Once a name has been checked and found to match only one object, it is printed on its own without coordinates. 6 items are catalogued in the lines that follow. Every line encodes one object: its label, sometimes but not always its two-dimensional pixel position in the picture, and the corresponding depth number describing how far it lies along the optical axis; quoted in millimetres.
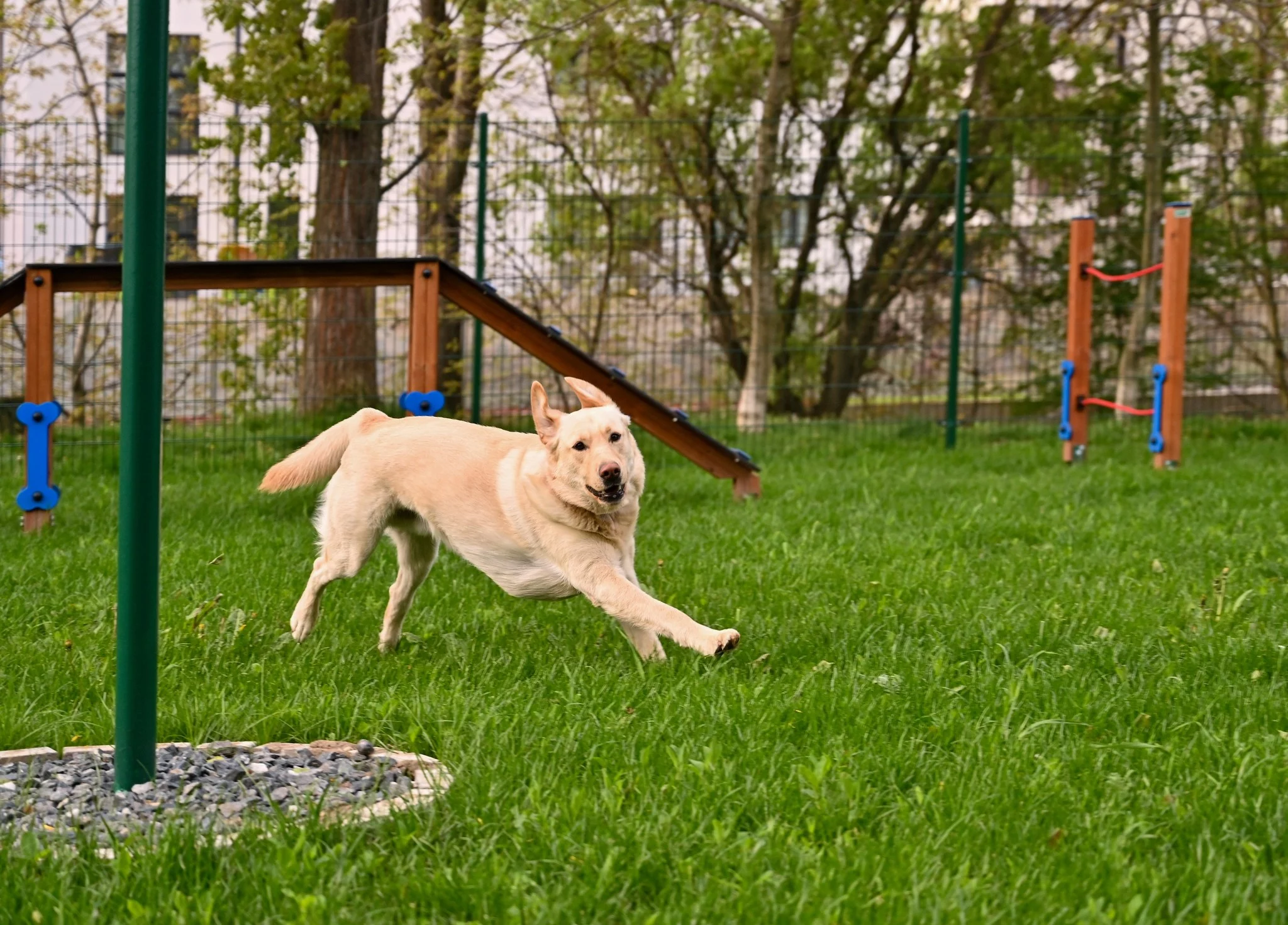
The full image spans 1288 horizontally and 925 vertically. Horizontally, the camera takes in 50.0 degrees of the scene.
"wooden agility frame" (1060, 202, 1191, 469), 9727
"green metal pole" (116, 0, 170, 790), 2861
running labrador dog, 4469
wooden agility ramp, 7297
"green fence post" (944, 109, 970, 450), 11422
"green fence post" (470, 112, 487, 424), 10591
